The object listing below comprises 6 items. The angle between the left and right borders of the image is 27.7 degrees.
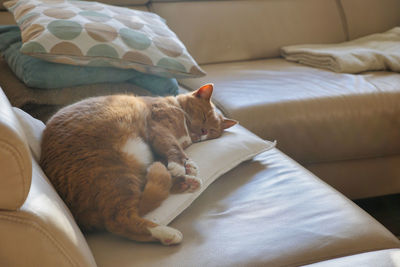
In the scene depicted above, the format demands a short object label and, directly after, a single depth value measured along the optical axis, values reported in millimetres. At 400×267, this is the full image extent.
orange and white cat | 1503
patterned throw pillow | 1849
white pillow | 1562
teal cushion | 1869
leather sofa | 1206
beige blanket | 2340
